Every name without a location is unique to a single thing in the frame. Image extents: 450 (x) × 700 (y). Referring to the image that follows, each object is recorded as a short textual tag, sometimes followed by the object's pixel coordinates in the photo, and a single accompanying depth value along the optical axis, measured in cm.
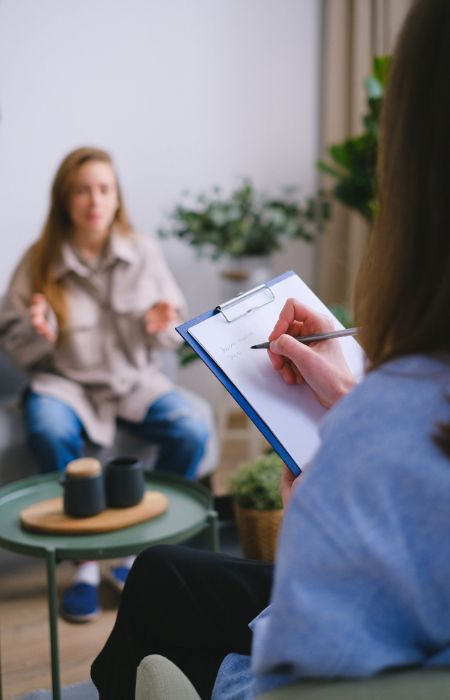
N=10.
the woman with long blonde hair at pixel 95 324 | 222
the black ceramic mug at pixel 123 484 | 151
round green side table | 134
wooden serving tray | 143
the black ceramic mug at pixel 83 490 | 146
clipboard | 81
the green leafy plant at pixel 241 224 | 280
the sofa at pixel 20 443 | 215
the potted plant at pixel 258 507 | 192
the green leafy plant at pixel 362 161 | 259
